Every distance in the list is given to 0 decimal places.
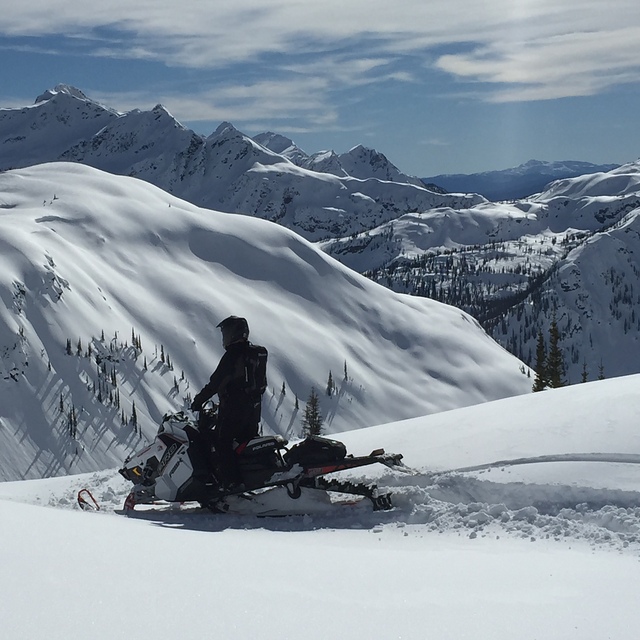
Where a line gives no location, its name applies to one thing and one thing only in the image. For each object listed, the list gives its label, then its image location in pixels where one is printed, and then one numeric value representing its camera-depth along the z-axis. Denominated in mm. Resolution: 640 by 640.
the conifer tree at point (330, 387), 155625
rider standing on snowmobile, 9500
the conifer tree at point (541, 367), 56438
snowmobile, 9328
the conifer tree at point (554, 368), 55619
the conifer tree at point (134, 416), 135725
